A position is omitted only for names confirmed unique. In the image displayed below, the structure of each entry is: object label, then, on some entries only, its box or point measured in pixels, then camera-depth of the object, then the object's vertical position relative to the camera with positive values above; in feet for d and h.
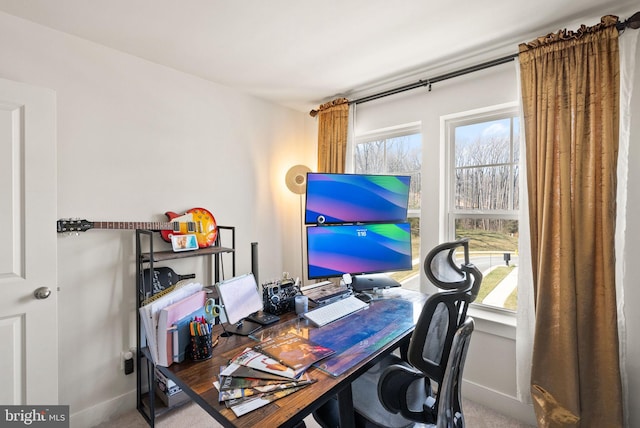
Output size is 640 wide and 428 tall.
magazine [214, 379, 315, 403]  3.23 -1.93
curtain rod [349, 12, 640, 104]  5.01 +3.29
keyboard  5.30 -1.83
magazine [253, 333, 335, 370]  3.89 -1.88
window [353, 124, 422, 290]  8.64 +1.63
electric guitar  6.01 -0.26
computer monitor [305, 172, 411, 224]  7.27 +0.38
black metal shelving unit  6.48 -1.64
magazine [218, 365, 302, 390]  3.42 -1.91
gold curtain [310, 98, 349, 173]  9.23 +2.44
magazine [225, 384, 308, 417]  3.03 -1.95
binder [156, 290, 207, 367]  3.83 -1.46
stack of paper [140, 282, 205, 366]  3.84 -1.49
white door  5.08 -0.57
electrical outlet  6.87 -3.34
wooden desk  3.01 -1.94
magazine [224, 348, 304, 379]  3.61 -1.88
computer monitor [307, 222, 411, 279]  6.92 -0.85
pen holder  4.01 -1.77
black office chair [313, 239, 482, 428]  3.52 -1.53
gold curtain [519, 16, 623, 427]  5.18 -0.16
